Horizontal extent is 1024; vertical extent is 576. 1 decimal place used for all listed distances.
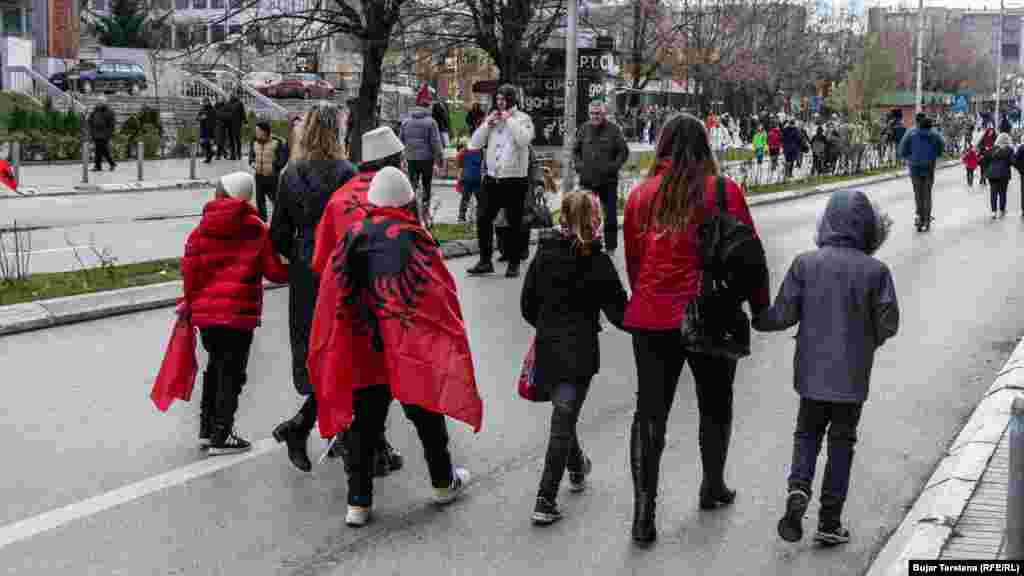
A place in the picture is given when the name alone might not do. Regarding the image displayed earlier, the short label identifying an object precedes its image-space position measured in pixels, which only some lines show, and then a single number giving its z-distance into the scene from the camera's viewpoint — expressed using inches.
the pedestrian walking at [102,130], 1289.4
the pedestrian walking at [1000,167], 934.4
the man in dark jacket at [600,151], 611.8
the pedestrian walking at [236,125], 1493.6
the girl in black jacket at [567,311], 234.4
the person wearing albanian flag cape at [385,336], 234.2
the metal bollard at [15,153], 1010.1
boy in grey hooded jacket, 222.2
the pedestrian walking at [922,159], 812.0
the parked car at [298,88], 2459.4
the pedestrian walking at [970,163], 1360.7
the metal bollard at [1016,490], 152.1
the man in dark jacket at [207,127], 1480.1
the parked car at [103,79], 2135.8
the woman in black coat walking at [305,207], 277.0
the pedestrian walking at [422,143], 733.3
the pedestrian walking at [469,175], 803.4
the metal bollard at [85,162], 1106.7
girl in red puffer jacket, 277.1
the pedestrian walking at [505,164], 550.9
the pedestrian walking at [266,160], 641.0
